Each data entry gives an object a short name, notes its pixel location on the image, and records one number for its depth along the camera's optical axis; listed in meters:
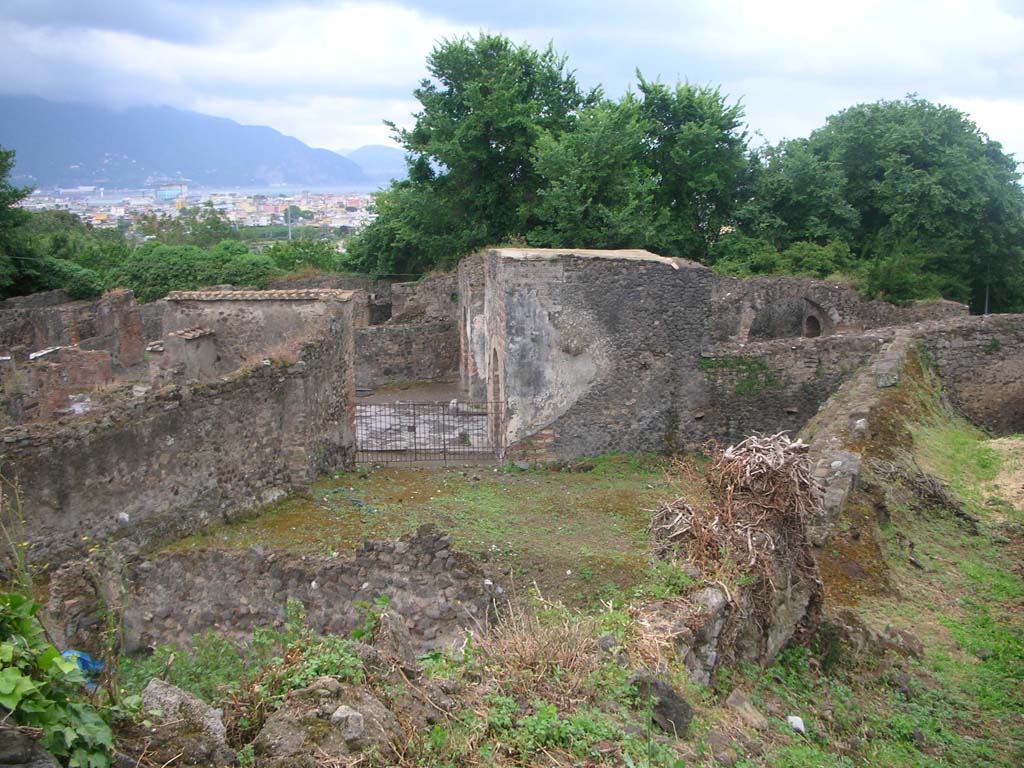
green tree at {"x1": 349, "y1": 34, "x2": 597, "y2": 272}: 24.44
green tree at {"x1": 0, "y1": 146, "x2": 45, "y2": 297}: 29.12
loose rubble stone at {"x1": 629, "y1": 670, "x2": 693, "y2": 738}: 4.50
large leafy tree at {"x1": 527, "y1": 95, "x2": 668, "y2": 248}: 22.59
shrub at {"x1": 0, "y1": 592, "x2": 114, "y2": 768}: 2.80
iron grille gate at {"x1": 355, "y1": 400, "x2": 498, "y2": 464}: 14.80
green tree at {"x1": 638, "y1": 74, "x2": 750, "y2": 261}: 25.11
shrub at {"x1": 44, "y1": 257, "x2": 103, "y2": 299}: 30.61
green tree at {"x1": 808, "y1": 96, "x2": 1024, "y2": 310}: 25.02
